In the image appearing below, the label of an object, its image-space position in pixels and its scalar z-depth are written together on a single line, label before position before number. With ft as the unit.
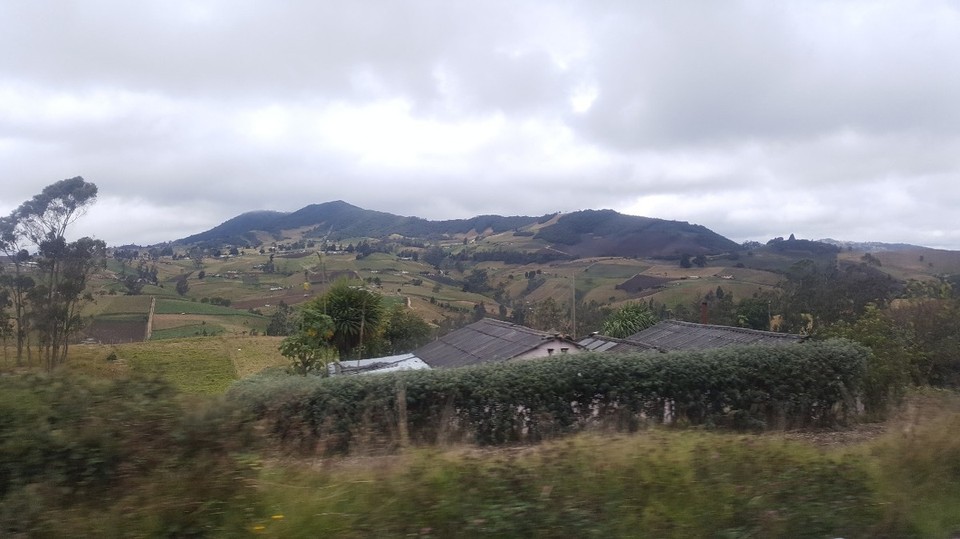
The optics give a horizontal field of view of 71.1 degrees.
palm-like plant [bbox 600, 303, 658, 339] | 90.07
